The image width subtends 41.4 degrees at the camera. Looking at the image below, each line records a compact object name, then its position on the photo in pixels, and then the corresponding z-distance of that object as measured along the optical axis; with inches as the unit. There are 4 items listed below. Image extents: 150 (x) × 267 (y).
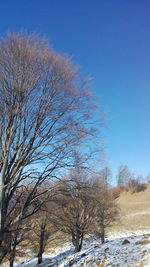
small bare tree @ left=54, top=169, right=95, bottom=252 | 458.5
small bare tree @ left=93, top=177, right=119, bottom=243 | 528.1
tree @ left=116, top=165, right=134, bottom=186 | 2022.0
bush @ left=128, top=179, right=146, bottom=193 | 1581.9
